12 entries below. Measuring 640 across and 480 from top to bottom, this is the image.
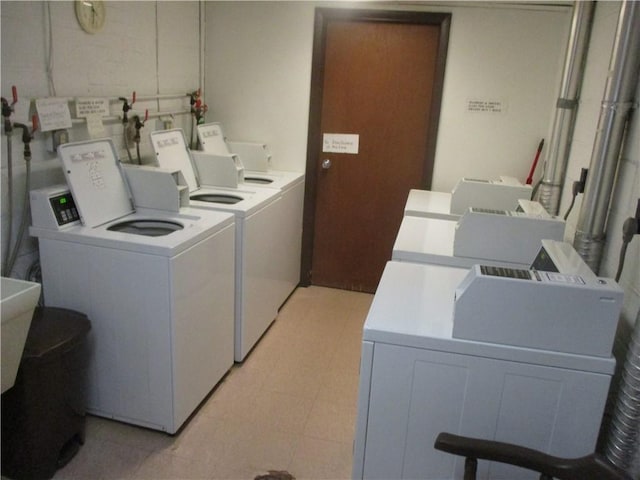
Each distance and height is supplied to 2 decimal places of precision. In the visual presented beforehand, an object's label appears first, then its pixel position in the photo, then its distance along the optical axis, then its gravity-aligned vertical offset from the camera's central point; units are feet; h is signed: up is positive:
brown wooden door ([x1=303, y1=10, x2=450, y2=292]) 11.46 -0.48
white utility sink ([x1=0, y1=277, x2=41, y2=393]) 5.31 -2.37
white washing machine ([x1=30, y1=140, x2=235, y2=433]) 6.91 -2.61
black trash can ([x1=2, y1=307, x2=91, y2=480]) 6.12 -3.74
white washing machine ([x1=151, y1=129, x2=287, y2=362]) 9.03 -2.39
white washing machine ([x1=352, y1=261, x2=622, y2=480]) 4.59 -2.49
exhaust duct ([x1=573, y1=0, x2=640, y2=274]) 5.76 -0.04
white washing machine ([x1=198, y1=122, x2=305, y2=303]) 11.46 -1.57
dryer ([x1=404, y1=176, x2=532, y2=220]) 8.96 -1.31
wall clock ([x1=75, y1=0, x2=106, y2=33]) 8.00 +1.32
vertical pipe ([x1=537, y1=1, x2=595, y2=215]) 8.19 +0.32
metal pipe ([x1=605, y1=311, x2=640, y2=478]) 4.56 -2.60
